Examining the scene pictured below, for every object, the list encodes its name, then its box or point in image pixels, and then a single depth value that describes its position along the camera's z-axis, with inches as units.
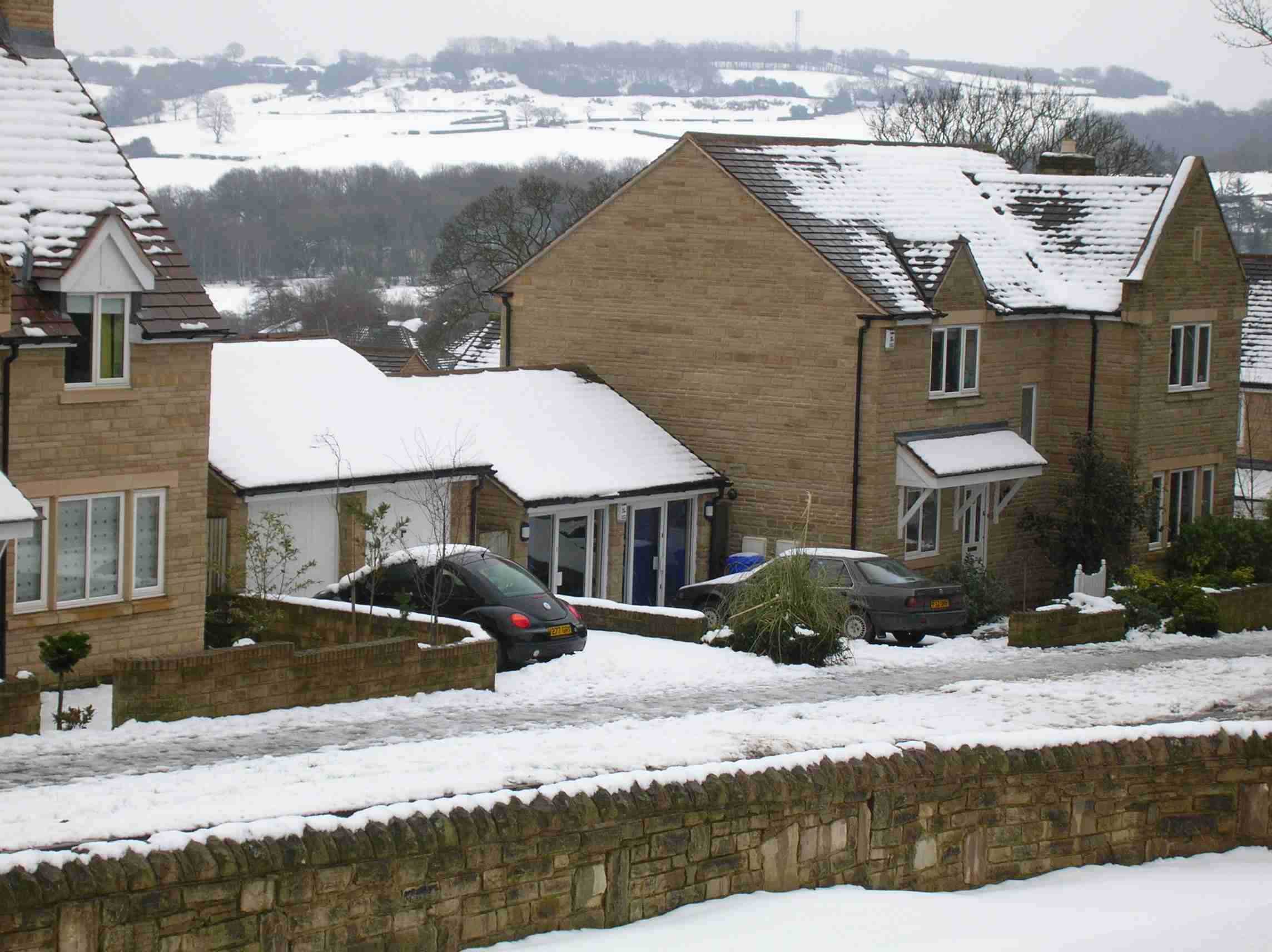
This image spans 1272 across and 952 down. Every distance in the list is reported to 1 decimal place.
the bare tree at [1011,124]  2982.3
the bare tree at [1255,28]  1187.3
